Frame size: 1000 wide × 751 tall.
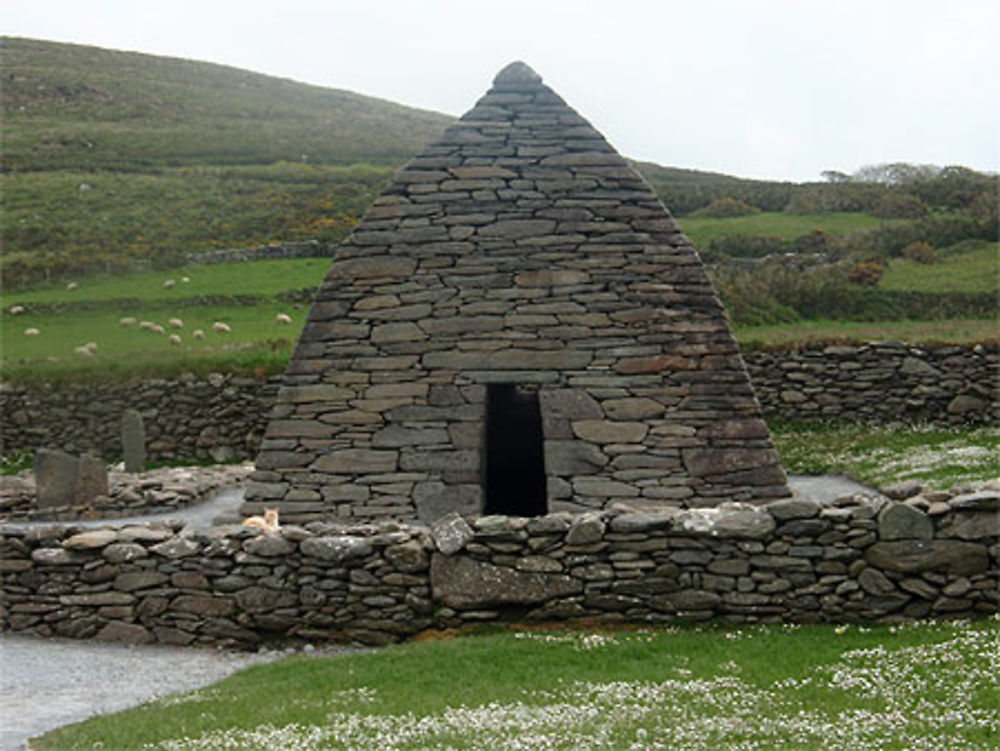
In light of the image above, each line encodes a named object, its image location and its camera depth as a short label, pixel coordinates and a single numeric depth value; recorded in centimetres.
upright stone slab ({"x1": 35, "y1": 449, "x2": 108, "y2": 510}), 1923
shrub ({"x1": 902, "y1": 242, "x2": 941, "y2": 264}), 3650
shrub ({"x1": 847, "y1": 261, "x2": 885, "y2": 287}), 3350
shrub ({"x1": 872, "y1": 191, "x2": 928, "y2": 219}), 4603
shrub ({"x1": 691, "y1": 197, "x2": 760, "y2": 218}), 5169
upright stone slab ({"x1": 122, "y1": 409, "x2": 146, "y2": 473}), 2361
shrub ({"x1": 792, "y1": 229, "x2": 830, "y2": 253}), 4128
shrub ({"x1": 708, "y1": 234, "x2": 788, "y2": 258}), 4194
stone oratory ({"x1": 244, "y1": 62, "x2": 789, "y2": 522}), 1234
